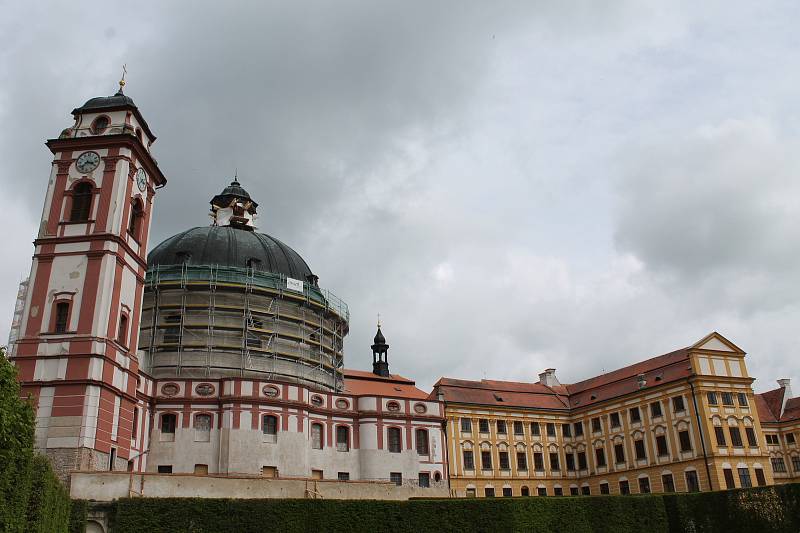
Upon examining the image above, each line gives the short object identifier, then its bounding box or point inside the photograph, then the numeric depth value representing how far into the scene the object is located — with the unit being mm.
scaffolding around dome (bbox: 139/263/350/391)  46094
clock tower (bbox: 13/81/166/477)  33219
